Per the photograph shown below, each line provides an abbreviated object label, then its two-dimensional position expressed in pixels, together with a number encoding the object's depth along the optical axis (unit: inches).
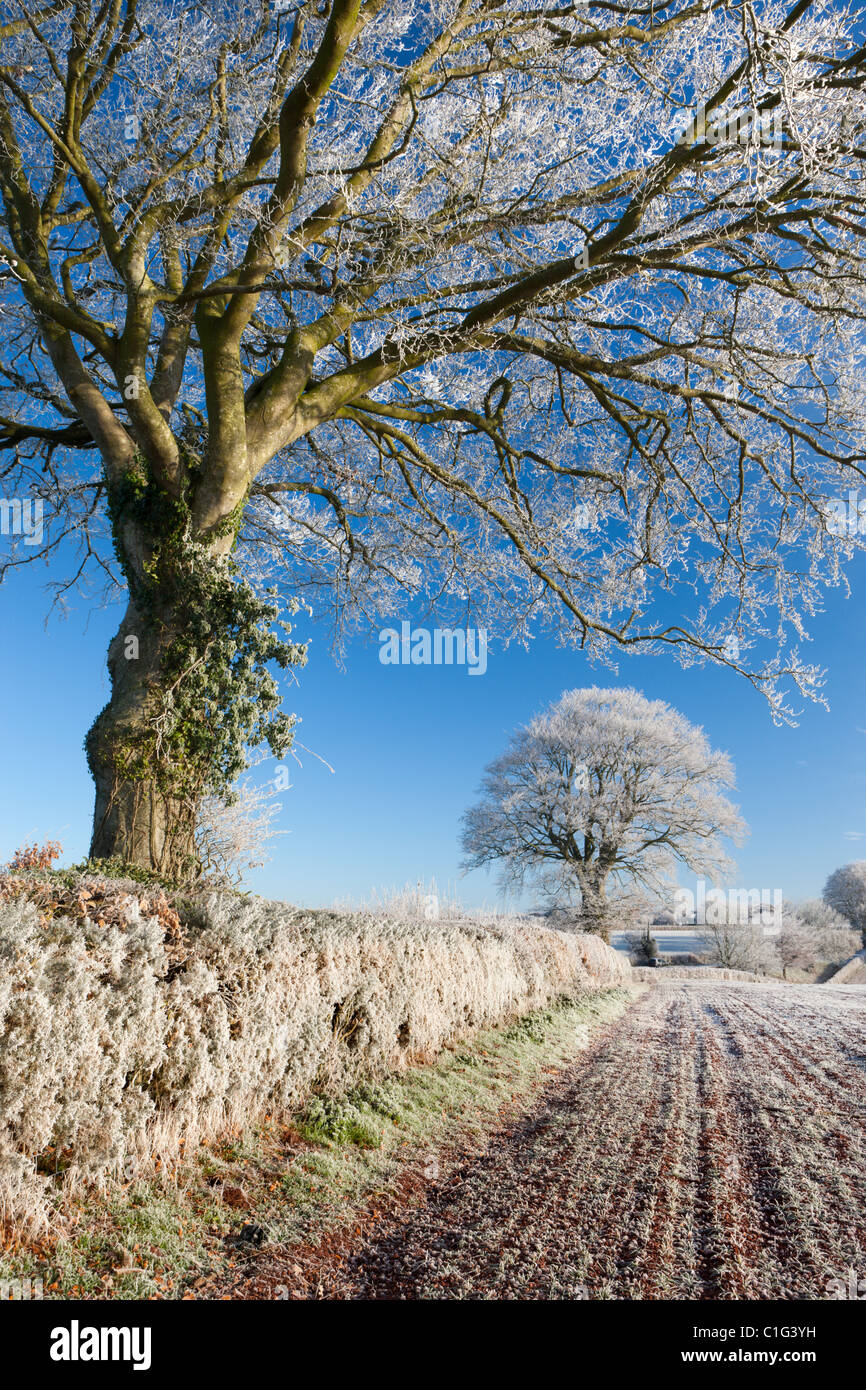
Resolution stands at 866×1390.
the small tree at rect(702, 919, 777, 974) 1151.0
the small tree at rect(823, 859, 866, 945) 1499.8
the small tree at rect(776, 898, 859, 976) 1216.2
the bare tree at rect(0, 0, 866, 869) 244.8
